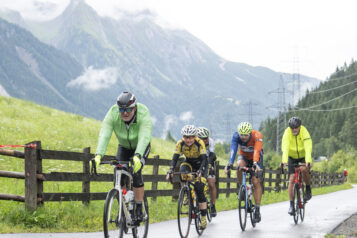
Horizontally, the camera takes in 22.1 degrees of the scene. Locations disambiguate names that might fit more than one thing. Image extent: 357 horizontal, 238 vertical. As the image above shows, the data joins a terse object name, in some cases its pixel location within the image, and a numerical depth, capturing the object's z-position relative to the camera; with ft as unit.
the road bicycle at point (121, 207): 37.45
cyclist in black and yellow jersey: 52.35
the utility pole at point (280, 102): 371.93
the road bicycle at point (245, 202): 58.87
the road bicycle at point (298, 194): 67.70
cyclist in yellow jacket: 66.35
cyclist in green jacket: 39.34
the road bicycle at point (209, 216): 67.09
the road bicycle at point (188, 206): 50.30
